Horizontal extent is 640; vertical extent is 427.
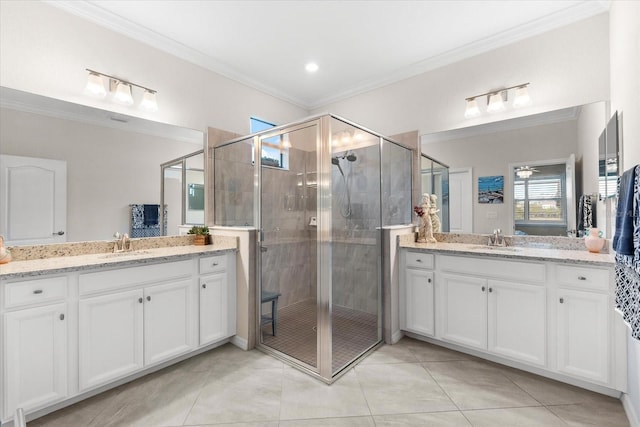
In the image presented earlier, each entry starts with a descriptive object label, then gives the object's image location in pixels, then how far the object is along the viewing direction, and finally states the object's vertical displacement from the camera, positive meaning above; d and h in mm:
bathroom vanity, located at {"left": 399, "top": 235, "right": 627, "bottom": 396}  1964 -728
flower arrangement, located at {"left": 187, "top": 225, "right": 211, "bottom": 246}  2910 -208
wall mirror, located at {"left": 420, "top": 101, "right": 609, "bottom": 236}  2426 +559
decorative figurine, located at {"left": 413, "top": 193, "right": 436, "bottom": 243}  3068 -74
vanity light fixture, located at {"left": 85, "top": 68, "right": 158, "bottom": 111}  2363 +1040
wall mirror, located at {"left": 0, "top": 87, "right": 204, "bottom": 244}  2084 +493
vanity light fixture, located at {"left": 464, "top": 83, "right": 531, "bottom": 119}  2645 +1059
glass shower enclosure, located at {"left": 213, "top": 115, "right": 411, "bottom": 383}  2312 -77
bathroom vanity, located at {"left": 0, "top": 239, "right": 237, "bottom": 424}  1663 -707
